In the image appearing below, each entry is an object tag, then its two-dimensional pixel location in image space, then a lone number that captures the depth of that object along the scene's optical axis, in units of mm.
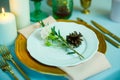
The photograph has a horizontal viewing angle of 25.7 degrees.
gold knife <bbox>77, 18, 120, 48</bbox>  698
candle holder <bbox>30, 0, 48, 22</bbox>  808
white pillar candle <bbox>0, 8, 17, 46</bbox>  670
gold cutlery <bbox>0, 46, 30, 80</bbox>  638
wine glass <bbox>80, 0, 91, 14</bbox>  828
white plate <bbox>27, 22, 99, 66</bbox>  607
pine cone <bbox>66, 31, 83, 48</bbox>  640
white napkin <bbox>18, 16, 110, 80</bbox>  581
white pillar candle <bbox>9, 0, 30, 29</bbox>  716
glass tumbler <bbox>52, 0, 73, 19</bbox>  796
